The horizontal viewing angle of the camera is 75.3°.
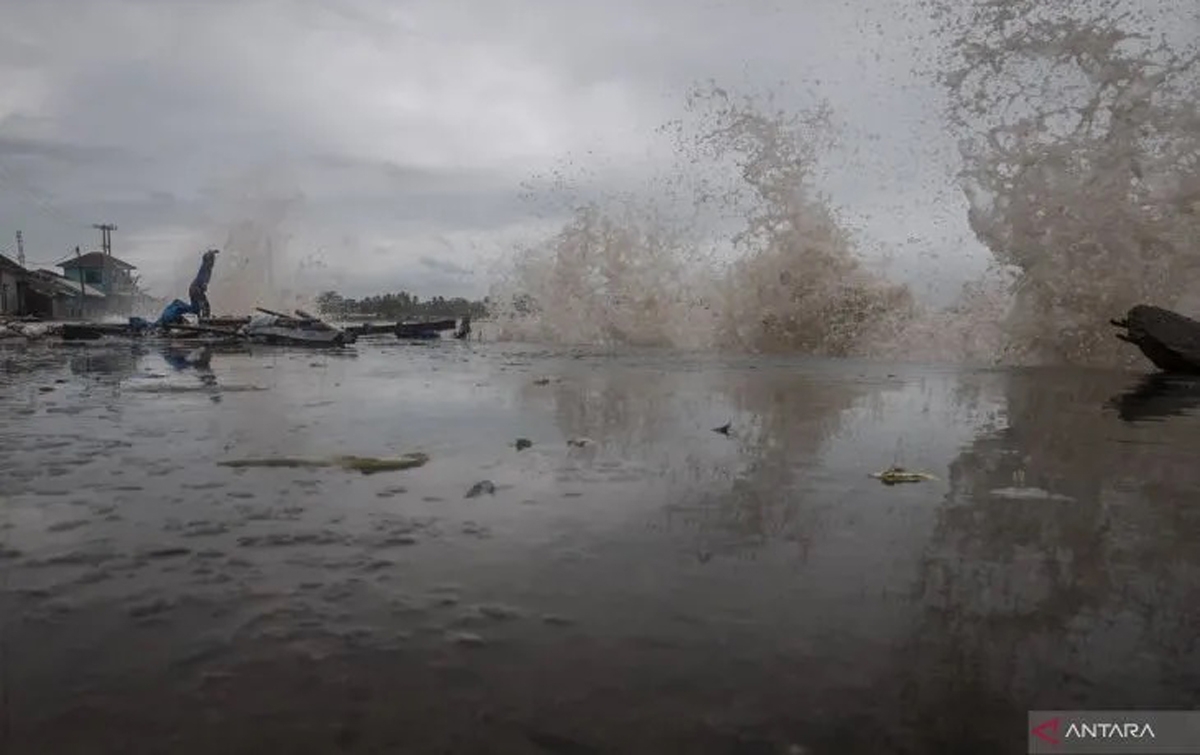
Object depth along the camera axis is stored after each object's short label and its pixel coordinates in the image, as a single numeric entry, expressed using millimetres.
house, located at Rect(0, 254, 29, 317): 42938
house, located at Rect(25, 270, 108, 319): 48844
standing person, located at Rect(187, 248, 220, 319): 26945
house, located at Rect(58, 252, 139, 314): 70000
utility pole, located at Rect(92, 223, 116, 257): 66312
